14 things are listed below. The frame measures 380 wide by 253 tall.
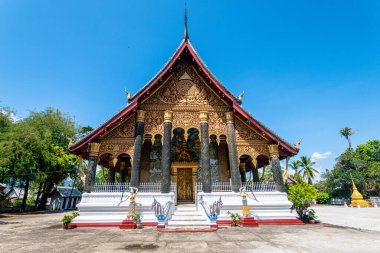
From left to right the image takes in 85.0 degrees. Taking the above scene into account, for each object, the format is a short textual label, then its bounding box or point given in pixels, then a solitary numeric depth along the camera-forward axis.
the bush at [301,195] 10.19
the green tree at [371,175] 36.06
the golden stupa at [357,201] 27.56
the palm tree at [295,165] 50.34
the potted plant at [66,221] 9.06
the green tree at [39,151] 20.30
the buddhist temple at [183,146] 9.94
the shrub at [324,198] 41.44
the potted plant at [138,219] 8.94
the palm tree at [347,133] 53.12
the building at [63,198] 30.42
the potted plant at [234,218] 9.26
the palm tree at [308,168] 47.88
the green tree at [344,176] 37.16
